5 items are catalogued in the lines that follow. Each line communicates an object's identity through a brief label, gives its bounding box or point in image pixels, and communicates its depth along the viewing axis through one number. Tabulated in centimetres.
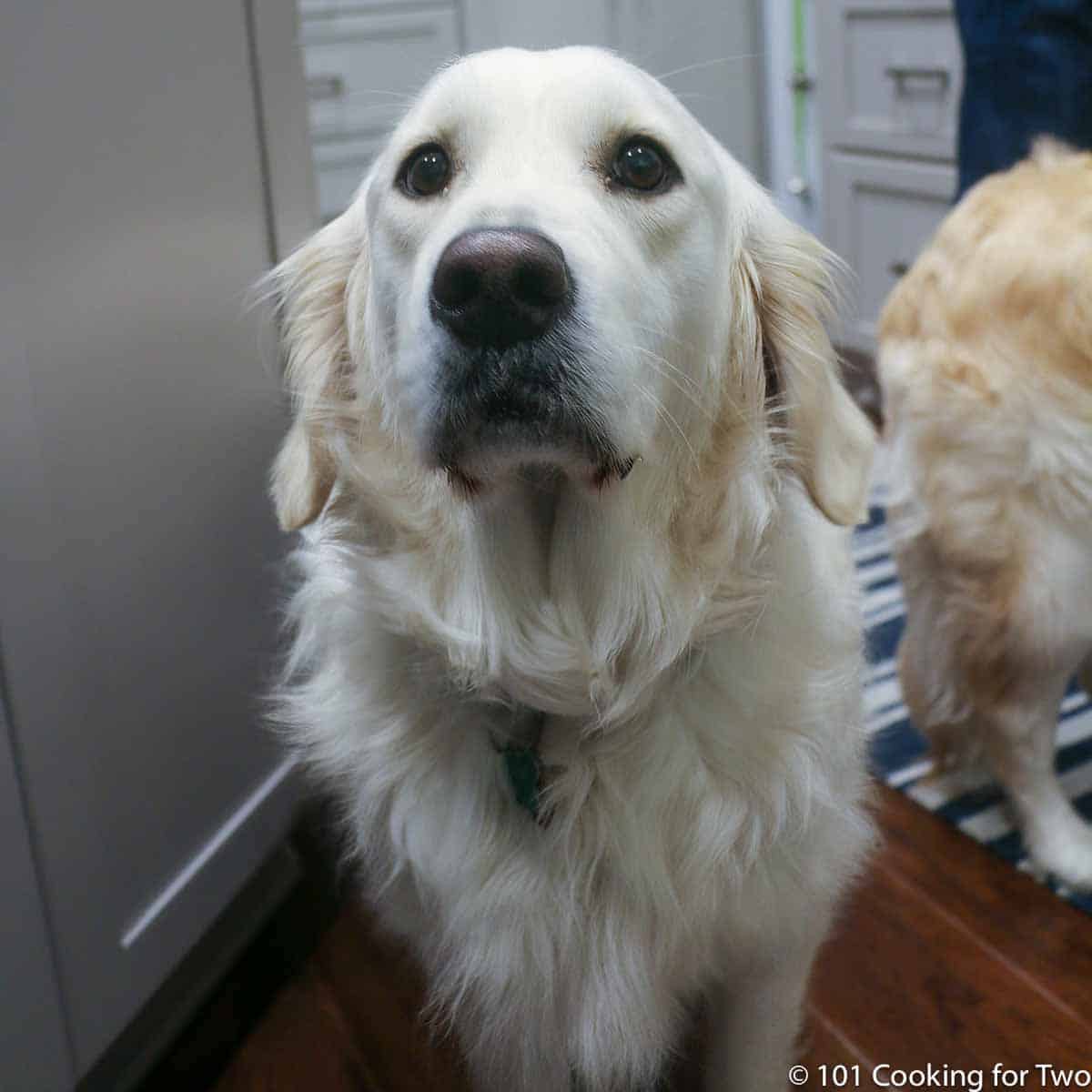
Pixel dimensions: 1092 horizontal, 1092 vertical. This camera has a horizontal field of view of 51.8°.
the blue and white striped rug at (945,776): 149
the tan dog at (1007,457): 118
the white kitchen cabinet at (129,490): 91
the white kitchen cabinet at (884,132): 250
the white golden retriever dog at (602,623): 86
